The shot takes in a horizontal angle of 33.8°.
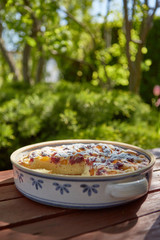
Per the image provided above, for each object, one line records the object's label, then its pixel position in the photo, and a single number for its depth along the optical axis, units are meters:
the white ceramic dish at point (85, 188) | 0.75
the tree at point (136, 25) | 3.08
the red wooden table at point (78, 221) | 0.68
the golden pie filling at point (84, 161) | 0.85
